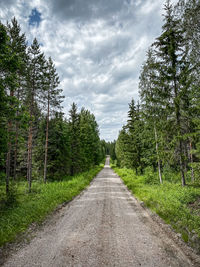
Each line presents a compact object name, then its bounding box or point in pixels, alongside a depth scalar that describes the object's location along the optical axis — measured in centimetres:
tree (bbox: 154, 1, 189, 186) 1101
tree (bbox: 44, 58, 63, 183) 1647
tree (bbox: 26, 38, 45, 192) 1317
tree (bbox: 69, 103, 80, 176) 2231
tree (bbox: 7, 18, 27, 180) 1118
